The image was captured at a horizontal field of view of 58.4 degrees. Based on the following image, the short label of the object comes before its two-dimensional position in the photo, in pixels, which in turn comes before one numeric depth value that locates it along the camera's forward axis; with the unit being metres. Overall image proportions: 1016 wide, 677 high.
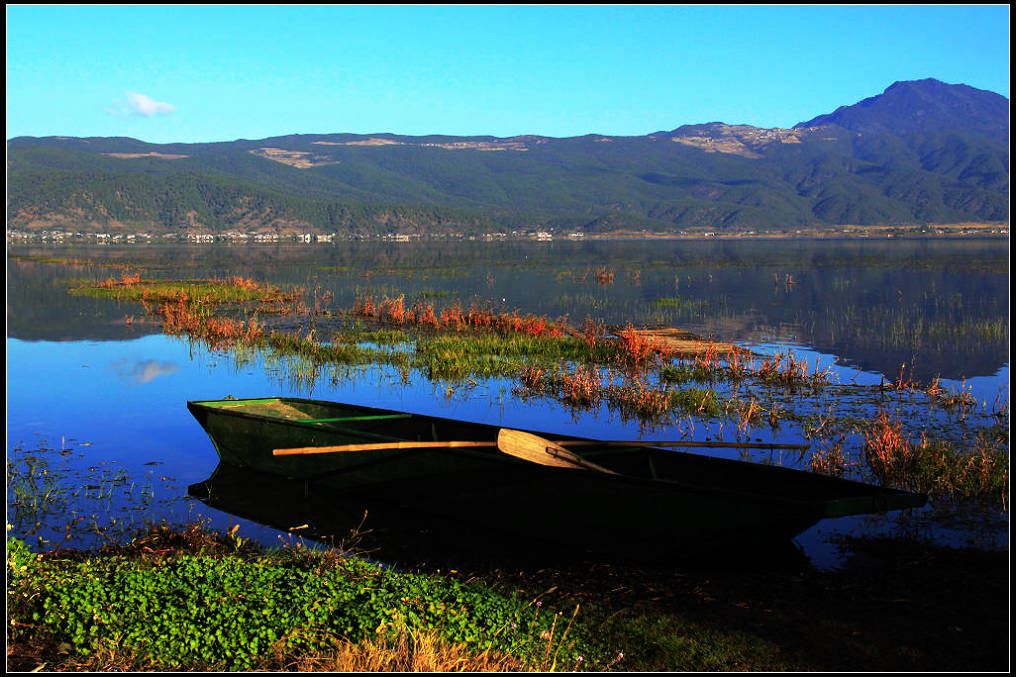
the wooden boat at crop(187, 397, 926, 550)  9.57
